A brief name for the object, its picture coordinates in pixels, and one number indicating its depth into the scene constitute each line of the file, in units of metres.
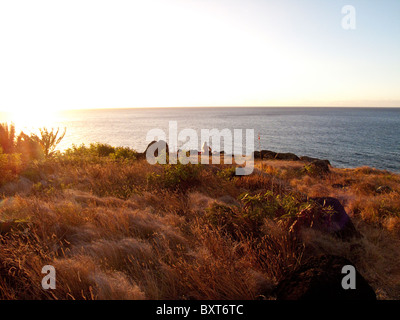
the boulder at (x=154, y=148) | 15.95
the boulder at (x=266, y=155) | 28.19
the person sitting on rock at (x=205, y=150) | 26.85
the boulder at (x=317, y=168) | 14.50
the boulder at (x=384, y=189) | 9.60
